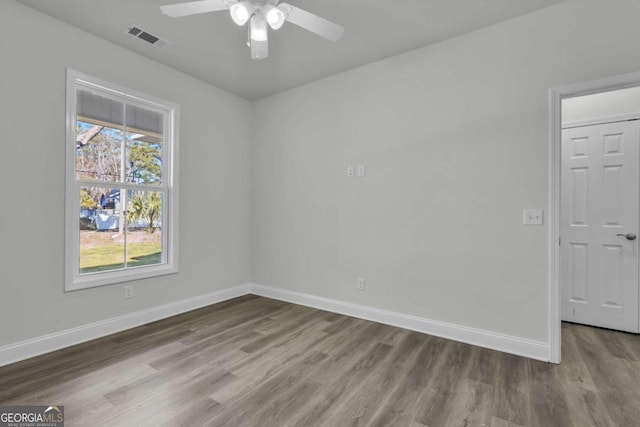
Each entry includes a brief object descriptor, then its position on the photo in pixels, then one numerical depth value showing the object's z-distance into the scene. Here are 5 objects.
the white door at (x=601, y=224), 2.96
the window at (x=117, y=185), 2.68
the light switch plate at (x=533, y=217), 2.42
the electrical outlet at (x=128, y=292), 3.00
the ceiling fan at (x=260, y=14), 1.88
